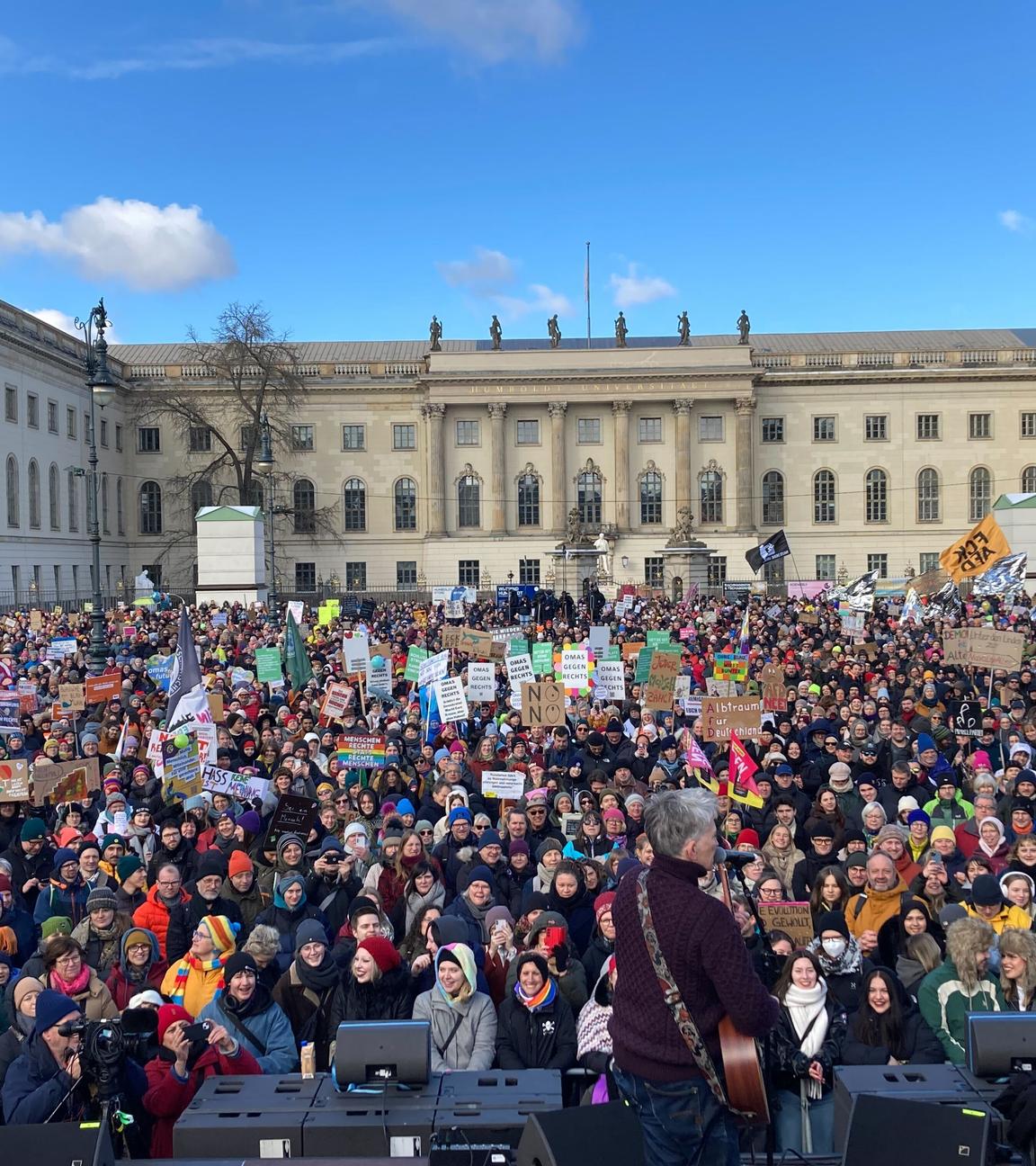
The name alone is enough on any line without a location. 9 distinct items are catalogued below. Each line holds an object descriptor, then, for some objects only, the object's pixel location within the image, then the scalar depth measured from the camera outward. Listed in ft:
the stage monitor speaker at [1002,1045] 15.62
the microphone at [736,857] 16.79
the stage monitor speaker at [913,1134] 13.57
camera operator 17.66
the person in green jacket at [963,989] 20.74
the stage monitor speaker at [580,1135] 13.00
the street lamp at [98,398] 68.54
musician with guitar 12.93
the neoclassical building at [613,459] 207.51
